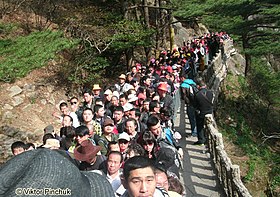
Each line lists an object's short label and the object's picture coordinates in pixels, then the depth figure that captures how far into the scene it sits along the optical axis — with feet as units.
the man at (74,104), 23.44
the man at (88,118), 18.38
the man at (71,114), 20.64
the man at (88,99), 23.82
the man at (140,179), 7.93
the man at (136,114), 19.81
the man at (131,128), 16.83
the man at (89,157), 13.10
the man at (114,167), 11.88
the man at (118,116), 19.43
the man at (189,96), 28.22
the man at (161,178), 10.07
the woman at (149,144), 14.78
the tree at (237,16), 39.06
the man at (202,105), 26.45
